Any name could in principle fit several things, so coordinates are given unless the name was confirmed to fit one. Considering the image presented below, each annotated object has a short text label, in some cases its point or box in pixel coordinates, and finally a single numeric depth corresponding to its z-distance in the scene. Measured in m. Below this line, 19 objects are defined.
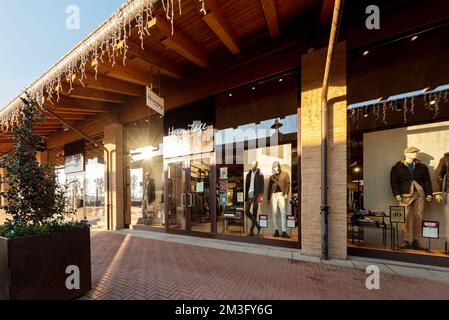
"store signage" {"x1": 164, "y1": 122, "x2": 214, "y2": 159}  6.84
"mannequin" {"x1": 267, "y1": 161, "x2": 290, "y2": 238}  5.99
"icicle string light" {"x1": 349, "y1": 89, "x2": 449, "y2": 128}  4.86
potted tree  2.63
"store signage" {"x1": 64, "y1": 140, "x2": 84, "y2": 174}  10.55
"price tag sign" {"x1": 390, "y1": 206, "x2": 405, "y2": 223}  5.00
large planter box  2.59
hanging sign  5.45
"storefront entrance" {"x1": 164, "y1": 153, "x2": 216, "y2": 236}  6.74
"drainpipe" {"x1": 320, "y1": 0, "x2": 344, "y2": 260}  4.62
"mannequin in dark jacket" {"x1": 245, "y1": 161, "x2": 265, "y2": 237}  6.45
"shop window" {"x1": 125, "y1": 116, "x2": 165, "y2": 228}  8.20
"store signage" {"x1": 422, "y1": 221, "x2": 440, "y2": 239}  4.57
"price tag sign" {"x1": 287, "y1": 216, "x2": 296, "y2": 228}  5.75
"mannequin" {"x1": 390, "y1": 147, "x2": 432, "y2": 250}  4.76
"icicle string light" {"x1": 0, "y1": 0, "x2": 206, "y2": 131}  3.68
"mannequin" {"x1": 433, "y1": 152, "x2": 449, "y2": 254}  4.62
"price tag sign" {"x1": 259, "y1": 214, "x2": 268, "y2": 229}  6.20
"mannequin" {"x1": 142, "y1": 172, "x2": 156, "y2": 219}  8.44
